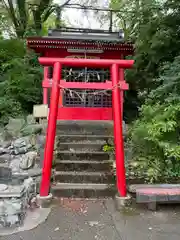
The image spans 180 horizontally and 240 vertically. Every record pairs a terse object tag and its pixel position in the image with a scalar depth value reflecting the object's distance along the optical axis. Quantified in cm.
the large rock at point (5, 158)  435
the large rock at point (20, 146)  446
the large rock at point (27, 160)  410
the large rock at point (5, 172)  412
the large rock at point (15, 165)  411
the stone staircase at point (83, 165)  361
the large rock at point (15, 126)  506
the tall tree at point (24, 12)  955
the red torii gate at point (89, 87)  326
